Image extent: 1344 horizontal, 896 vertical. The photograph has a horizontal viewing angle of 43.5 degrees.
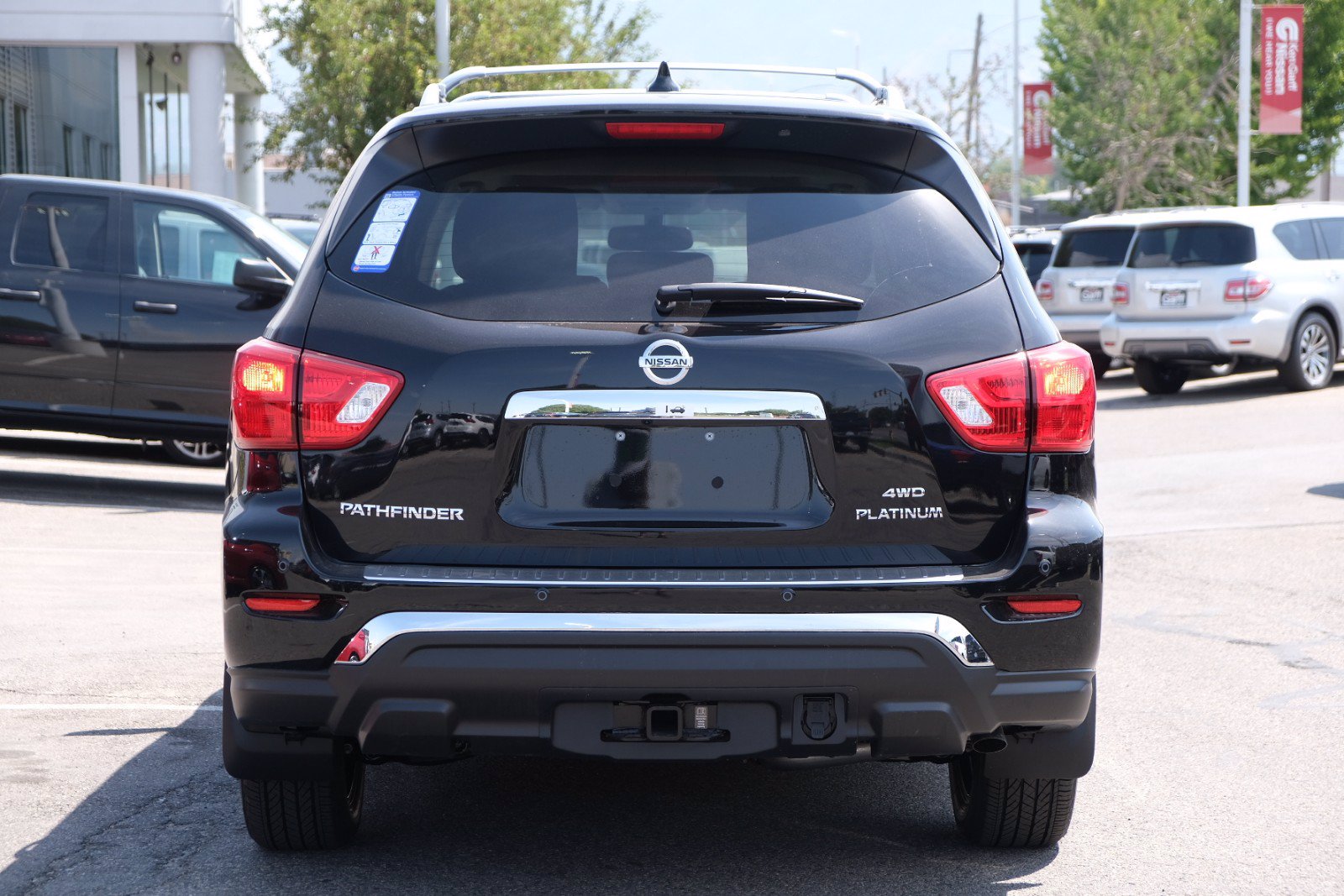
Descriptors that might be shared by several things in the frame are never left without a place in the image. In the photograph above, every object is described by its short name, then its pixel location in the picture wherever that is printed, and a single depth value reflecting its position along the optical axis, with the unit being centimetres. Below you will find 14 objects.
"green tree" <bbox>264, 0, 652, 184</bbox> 2612
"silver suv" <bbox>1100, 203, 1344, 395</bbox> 1709
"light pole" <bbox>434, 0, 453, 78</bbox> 2495
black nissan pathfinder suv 349
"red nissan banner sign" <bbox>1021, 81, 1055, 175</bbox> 4909
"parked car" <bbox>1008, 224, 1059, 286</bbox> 2275
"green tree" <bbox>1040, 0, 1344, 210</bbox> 4022
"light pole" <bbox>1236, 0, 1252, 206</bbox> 2998
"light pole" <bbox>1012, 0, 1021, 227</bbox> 5350
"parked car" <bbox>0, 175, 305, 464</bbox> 1058
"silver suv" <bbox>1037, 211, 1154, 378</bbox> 1928
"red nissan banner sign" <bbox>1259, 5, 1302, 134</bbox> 3020
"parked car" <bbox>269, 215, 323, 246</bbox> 1739
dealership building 2445
